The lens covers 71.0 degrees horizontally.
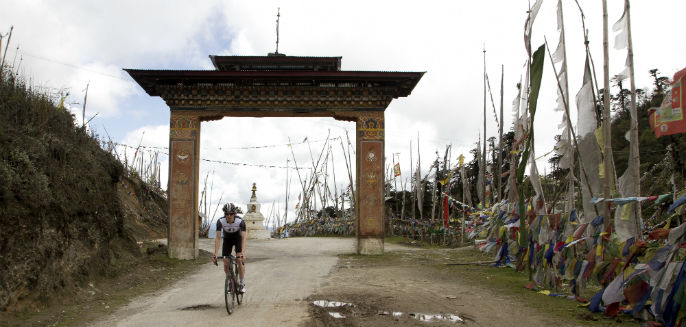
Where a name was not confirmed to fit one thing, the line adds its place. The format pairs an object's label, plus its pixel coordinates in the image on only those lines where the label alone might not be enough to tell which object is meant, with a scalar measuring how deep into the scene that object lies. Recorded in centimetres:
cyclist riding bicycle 775
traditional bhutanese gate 1484
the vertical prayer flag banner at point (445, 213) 1981
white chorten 2709
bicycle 689
